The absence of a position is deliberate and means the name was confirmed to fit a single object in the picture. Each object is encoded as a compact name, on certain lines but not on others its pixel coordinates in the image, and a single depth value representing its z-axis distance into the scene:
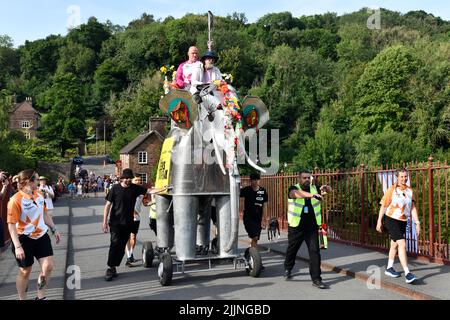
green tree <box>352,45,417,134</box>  57.78
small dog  16.14
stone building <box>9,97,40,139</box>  109.14
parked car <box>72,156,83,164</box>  80.17
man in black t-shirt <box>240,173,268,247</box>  11.73
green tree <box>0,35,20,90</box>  155.62
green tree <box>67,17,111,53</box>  146.25
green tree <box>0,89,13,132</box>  58.30
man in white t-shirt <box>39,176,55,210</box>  14.95
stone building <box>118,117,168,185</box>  72.00
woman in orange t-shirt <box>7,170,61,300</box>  7.94
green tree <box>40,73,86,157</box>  93.94
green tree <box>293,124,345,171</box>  52.16
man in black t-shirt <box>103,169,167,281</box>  10.70
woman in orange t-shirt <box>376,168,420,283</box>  9.89
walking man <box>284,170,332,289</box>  9.60
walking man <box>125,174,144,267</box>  12.45
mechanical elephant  10.23
